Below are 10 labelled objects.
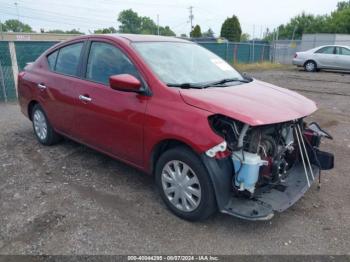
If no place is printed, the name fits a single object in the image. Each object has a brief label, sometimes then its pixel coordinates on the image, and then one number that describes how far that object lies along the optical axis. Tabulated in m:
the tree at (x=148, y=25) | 94.44
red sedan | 3.00
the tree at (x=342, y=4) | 68.88
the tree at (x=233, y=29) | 34.84
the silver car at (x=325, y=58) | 17.59
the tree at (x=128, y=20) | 93.35
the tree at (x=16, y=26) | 83.88
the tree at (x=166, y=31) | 85.93
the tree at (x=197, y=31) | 38.12
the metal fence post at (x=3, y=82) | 8.76
